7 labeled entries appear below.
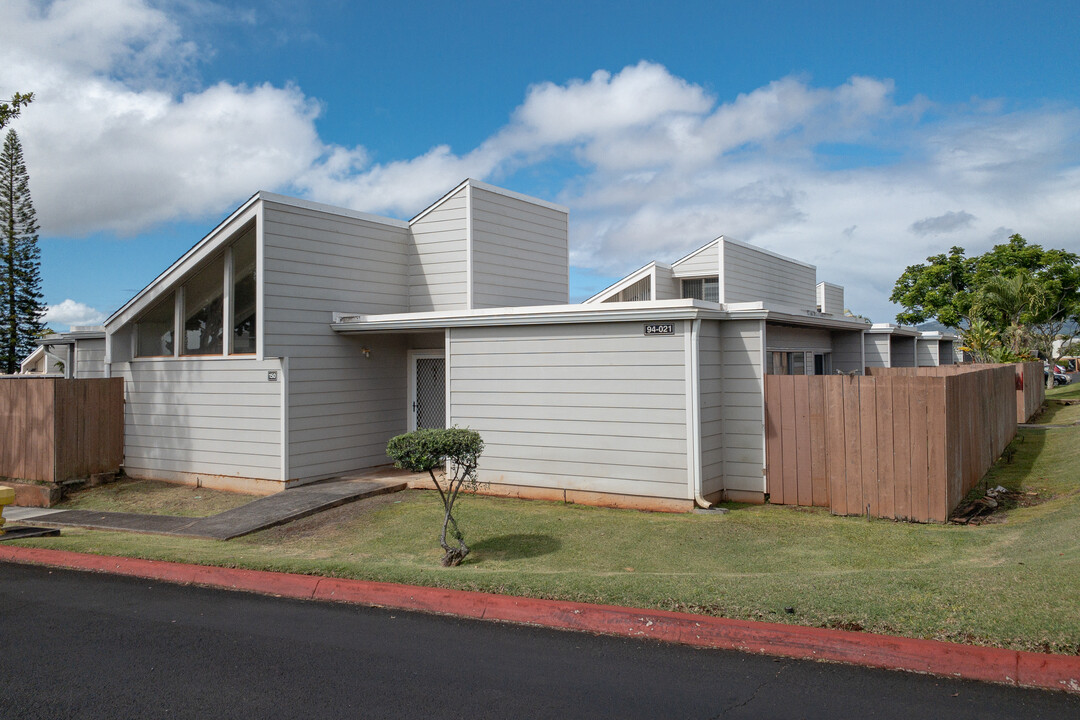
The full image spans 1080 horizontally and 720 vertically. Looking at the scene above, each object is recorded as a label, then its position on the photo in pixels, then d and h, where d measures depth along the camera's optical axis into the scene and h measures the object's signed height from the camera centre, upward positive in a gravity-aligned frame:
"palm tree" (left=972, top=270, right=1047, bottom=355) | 31.20 +3.47
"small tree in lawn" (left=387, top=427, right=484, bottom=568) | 7.90 -0.76
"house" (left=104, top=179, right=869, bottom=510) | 10.80 +0.40
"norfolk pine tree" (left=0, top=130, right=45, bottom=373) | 32.22 +5.38
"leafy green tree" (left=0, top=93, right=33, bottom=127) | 14.20 +5.52
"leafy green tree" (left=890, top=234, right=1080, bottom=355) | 31.89 +5.02
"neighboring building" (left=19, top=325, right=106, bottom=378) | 17.03 +0.86
